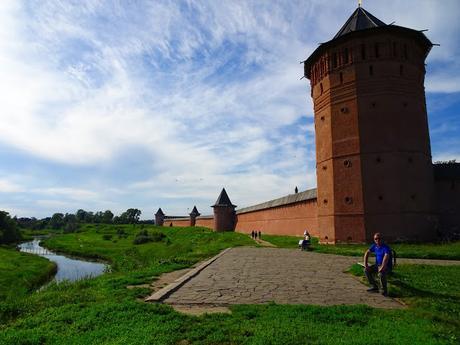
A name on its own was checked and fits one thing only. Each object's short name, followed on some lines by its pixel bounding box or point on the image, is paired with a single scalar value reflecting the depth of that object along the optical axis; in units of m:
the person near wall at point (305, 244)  16.83
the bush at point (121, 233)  54.05
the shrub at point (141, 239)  42.08
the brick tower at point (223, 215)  45.31
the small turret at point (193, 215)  65.28
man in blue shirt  6.21
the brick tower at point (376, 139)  18.98
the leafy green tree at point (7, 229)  45.91
